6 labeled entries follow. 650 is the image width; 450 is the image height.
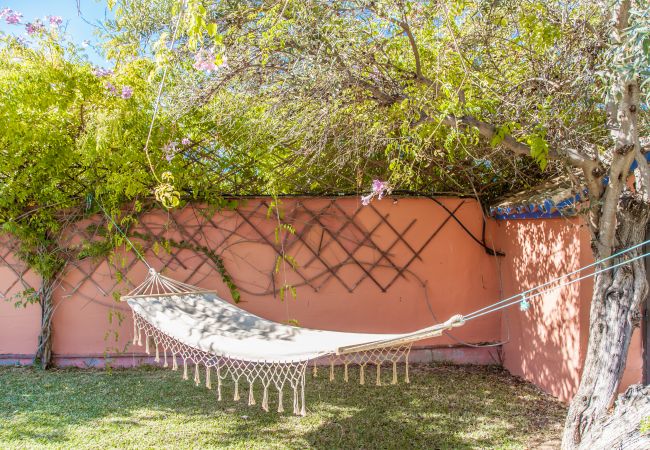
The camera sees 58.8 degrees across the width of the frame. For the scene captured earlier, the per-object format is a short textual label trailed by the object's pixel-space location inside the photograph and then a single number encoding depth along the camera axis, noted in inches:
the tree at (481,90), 93.8
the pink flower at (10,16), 131.6
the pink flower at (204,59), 99.5
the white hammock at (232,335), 92.9
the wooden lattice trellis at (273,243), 162.4
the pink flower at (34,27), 136.7
